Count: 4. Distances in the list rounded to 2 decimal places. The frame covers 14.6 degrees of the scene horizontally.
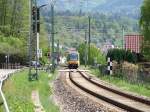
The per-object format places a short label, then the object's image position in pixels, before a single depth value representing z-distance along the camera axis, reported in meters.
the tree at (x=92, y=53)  170.12
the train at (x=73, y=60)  96.50
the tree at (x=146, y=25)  82.06
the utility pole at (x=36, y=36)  41.31
